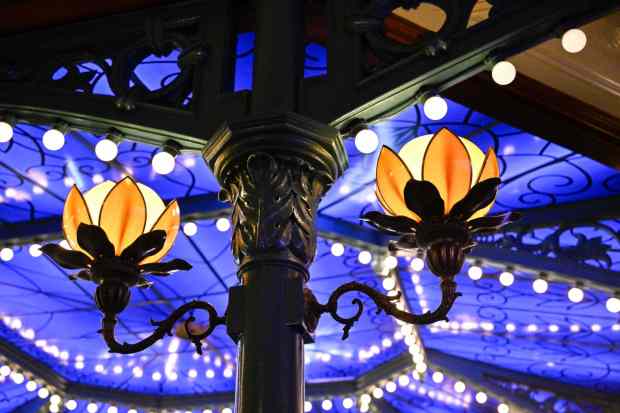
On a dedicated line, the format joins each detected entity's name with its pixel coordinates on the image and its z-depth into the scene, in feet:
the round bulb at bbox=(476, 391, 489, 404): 34.62
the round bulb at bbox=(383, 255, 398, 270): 23.02
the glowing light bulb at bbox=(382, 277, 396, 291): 23.96
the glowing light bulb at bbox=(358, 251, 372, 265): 22.75
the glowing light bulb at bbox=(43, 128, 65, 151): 8.86
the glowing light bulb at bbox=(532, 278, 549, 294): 20.81
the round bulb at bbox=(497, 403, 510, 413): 35.19
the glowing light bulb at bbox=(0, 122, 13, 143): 8.85
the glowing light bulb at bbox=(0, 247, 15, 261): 23.23
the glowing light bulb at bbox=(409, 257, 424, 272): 21.11
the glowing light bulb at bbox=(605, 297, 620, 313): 20.89
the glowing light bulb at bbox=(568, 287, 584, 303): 20.90
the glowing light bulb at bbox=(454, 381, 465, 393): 34.32
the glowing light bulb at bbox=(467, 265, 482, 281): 21.03
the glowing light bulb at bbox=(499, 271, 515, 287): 21.03
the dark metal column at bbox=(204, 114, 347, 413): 6.78
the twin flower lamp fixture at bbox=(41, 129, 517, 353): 6.96
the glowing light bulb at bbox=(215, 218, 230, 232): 21.13
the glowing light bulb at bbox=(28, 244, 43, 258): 22.32
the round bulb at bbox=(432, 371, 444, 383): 33.78
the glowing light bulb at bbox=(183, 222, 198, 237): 21.18
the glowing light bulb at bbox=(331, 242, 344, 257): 22.47
